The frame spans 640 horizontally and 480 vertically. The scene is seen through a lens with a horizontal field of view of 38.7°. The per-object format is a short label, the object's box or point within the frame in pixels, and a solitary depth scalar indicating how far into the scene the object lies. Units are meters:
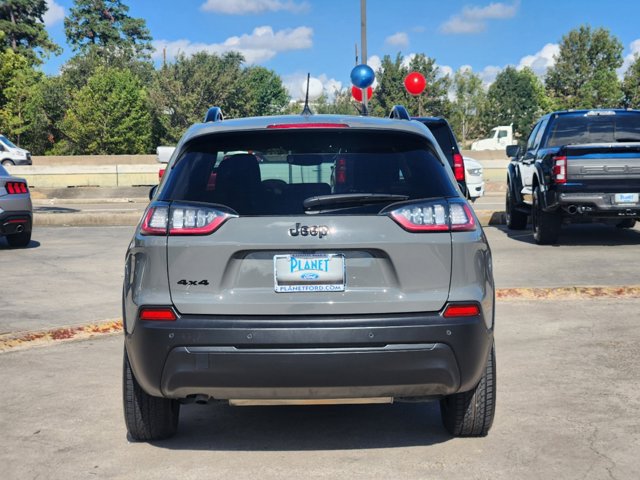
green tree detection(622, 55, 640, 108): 85.31
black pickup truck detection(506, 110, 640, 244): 12.35
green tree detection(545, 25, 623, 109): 91.50
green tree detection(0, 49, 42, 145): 58.75
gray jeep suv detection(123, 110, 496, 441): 3.96
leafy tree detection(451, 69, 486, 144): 105.19
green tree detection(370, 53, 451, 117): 88.38
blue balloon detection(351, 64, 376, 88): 22.62
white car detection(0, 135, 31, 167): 36.31
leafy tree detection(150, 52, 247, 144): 71.38
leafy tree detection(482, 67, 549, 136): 106.62
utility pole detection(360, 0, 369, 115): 24.61
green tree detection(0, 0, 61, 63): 94.38
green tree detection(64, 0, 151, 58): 100.75
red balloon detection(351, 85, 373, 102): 26.60
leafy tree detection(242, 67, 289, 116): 122.06
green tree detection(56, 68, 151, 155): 61.78
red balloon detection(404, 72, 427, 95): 28.38
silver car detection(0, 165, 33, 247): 13.57
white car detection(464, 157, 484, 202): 20.25
